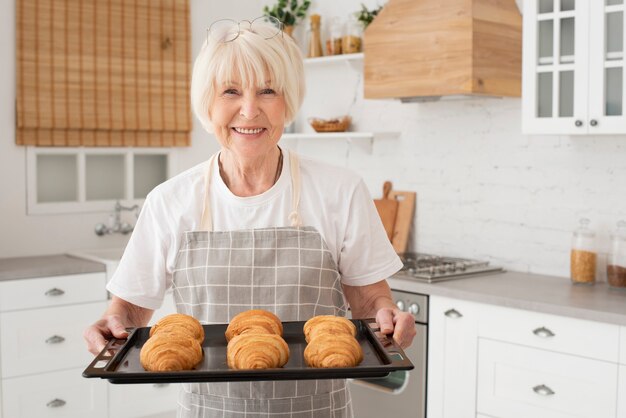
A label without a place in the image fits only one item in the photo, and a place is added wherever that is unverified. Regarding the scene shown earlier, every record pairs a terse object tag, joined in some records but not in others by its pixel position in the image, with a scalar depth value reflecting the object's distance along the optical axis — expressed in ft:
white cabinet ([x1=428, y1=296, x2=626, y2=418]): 9.71
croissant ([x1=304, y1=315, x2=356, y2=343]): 5.55
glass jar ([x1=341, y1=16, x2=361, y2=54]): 14.55
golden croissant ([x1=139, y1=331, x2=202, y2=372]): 5.08
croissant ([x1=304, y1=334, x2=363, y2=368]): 5.20
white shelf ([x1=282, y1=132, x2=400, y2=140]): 14.05
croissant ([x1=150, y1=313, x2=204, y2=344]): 5.63
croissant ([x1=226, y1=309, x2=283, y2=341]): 5.68
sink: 12.80
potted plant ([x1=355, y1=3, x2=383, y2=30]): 14.25
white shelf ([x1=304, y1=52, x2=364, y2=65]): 14.34
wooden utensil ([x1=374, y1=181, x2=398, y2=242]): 14.32
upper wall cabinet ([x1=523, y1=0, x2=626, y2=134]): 10.43
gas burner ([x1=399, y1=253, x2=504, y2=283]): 11.85
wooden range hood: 11.65
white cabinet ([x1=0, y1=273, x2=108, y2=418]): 11.87
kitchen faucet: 14.79
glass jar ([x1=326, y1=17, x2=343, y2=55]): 14.88
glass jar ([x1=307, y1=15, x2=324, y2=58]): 15.24
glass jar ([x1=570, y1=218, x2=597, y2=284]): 11.51
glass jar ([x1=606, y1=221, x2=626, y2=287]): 11.07
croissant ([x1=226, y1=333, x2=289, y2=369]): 5.14
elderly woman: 6.24
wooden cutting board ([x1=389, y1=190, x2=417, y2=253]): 14.12
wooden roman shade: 13.73
